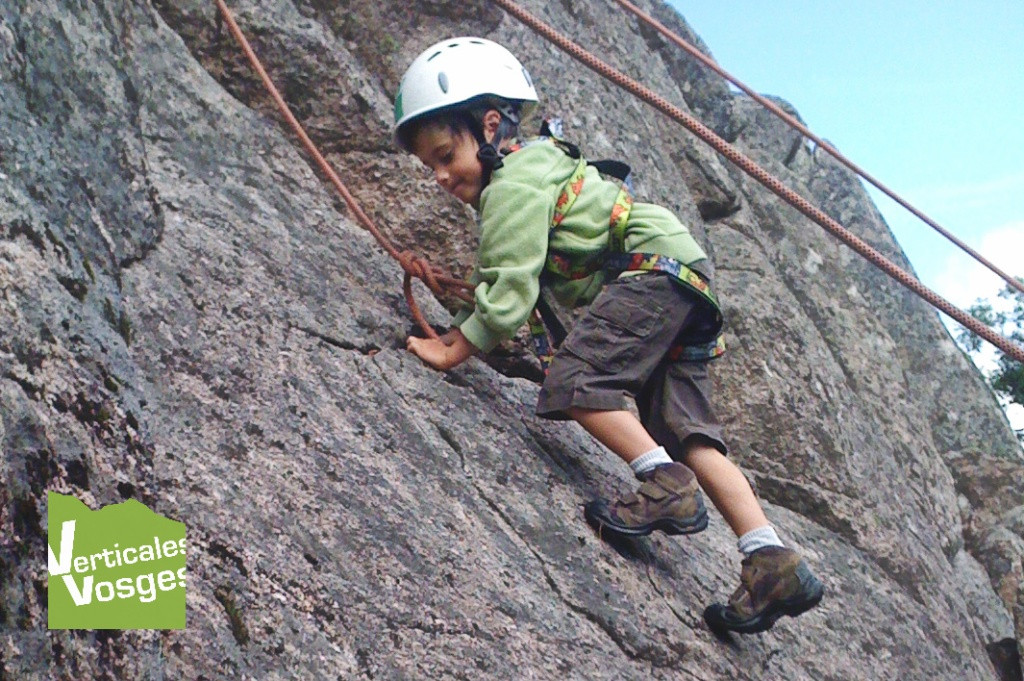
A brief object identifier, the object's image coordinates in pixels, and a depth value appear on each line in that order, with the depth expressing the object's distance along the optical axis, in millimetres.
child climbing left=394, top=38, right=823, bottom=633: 3561
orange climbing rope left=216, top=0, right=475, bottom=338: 3963
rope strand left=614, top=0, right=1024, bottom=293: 5485
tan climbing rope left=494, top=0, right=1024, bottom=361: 4154
